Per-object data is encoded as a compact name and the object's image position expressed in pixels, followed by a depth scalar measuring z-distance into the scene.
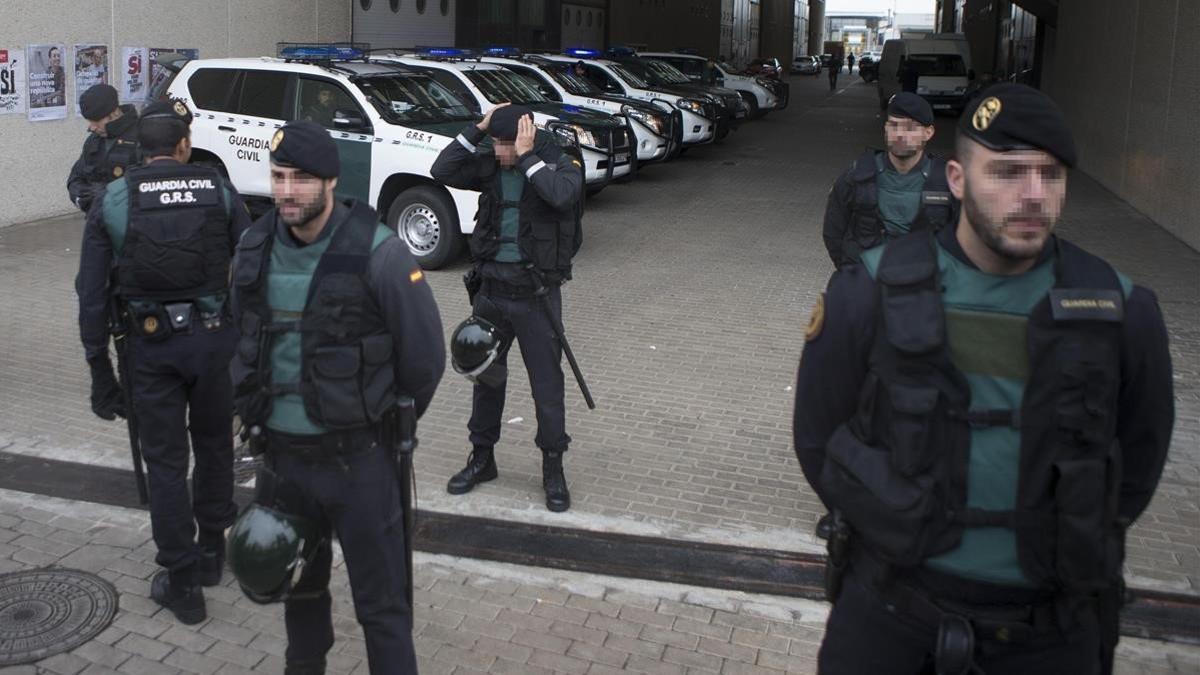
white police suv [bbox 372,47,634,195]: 13.72
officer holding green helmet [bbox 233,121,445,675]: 3.43
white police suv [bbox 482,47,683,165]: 16.95
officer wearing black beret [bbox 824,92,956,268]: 5.48
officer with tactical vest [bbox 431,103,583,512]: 5.45
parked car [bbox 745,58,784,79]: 38.76
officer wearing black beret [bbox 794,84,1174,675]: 2.37
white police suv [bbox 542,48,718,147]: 19.69
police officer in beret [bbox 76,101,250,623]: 4.36
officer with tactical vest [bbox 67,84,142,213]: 6.75
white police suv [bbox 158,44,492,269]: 11.20
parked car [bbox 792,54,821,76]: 72.38
